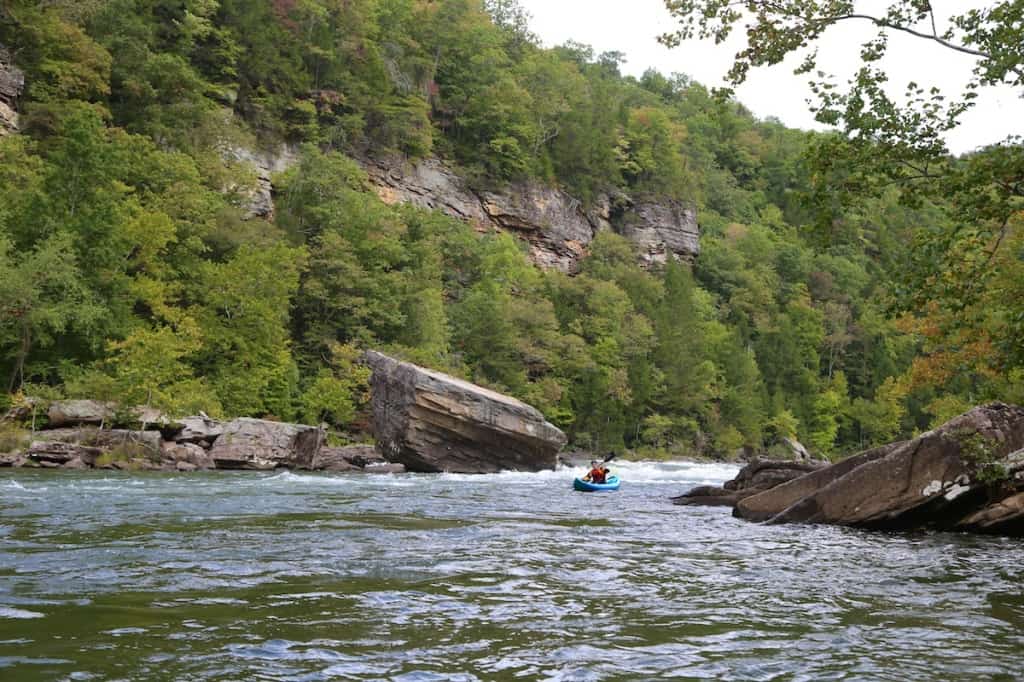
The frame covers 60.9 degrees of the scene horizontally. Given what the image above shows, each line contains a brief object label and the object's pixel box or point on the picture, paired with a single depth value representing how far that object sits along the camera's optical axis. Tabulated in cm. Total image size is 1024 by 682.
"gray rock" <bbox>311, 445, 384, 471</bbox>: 3384
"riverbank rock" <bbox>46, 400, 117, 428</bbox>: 2925
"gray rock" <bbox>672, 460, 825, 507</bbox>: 2167
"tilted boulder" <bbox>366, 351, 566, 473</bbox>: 3378
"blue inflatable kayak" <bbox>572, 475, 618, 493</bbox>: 2722
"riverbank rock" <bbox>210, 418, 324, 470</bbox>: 3102
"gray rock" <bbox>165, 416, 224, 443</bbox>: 3089
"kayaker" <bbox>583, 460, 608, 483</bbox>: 2811
